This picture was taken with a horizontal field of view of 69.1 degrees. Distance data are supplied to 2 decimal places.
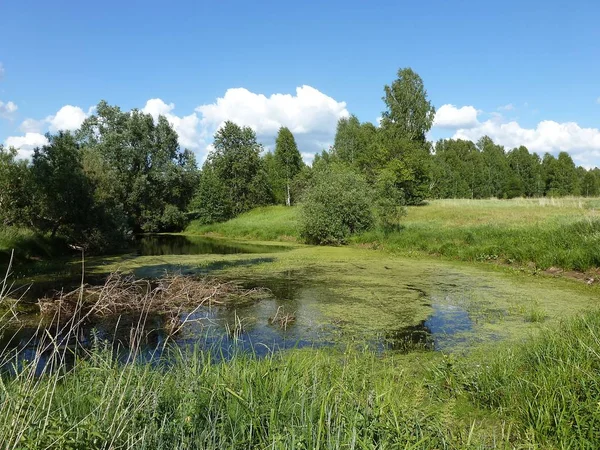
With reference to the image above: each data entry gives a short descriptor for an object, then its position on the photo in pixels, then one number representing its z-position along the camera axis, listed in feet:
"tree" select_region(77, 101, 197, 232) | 125.59
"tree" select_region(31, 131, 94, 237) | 62.64
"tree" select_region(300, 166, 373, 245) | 78.18
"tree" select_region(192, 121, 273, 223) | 154.98
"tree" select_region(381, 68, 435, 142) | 132.46
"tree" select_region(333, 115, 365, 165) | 170.62
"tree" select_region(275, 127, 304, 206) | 170.09
